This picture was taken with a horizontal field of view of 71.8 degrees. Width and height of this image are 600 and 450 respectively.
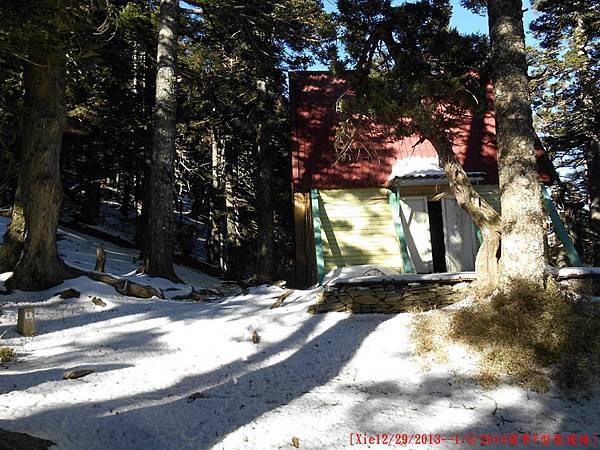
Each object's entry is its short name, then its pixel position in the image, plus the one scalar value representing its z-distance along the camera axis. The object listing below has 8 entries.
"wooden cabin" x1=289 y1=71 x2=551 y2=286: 11.23
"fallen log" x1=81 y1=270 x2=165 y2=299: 9.05
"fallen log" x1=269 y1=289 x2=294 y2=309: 7.82
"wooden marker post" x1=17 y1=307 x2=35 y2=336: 6.17
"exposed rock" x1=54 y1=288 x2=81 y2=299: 8.02
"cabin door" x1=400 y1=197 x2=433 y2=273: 11.30
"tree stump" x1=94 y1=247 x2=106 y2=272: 10.55
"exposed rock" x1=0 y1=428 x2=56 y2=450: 2.43
